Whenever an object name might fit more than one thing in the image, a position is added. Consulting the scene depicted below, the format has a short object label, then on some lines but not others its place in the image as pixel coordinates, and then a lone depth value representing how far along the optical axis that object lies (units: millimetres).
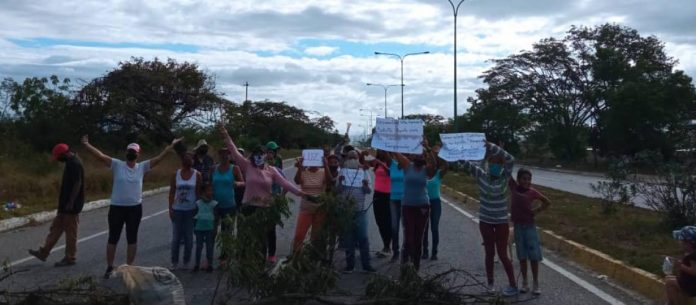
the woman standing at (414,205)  8953
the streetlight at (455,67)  36900
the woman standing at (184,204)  9359
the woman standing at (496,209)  8188
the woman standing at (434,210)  10567
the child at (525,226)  8188
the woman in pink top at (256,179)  9203
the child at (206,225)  9383
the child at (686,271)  6191
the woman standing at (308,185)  9375
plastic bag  6203
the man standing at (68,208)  10062
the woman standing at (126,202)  8914
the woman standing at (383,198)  11027
